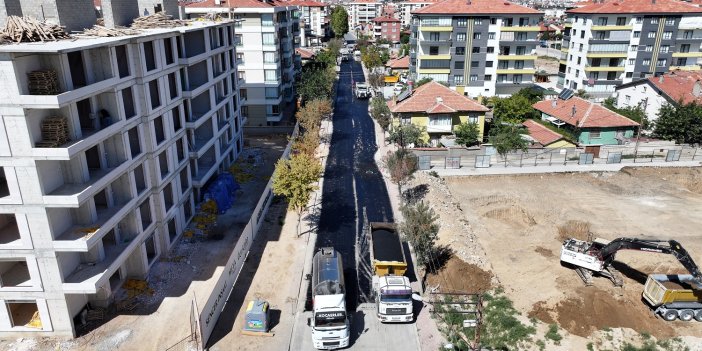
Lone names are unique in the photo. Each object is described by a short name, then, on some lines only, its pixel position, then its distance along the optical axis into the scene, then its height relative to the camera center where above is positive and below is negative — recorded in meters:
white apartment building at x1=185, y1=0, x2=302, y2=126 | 64.62 -5.16
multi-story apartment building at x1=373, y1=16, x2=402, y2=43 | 178.12 -5.00
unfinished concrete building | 24.50 -9.07
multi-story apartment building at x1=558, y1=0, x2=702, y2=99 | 83.19 -4.79
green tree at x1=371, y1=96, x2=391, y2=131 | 68.56 -13.85
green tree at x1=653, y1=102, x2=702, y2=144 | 61.34 -13.81
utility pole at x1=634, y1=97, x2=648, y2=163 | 60.12 -15.89
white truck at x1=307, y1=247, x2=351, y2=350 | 26.58 -15.92
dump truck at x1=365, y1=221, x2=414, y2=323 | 28.61 -15.76
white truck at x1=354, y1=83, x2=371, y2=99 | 95.91 -14.81
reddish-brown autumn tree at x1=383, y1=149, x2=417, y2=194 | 48.88 -15.19
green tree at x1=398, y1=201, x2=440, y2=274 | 33.94 -14.94
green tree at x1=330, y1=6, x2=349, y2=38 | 194.00 -3.46
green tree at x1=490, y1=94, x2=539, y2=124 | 69.06 -13.34
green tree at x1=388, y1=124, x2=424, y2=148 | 58.78 -14.26
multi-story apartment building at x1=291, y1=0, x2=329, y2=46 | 161.73 -2.60
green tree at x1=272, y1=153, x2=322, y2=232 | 39.28 -13.12
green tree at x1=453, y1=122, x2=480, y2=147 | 59.34 -14.31
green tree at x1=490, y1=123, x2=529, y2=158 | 56.81 -14.69
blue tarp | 44.34 -16.03
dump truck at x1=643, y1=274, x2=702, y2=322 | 29.59 -17.13
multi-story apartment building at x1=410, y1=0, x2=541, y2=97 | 83.44 -5.35
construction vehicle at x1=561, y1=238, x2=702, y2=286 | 30.91 -16.17
